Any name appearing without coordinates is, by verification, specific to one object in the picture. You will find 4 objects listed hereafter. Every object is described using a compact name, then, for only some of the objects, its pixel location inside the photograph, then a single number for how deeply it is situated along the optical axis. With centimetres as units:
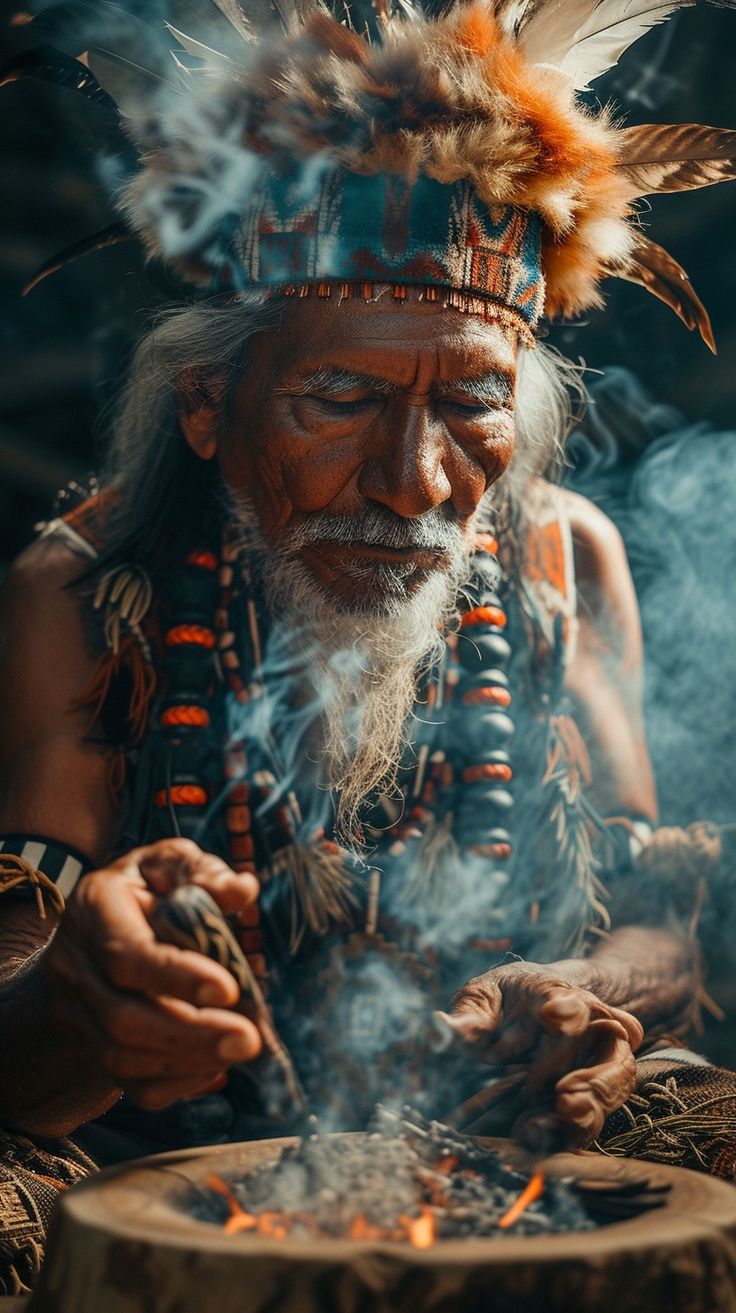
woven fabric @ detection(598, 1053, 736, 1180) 136
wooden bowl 113
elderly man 140
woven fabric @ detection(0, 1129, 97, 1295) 131
